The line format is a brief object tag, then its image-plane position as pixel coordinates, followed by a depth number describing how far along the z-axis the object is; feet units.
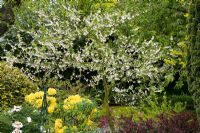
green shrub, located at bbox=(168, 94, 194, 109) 55.06
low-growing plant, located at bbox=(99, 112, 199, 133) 20.68
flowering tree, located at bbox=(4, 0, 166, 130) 37.83
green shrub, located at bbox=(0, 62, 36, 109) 27.45
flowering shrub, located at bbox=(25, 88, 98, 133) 21.57
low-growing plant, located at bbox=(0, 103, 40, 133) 19.81
